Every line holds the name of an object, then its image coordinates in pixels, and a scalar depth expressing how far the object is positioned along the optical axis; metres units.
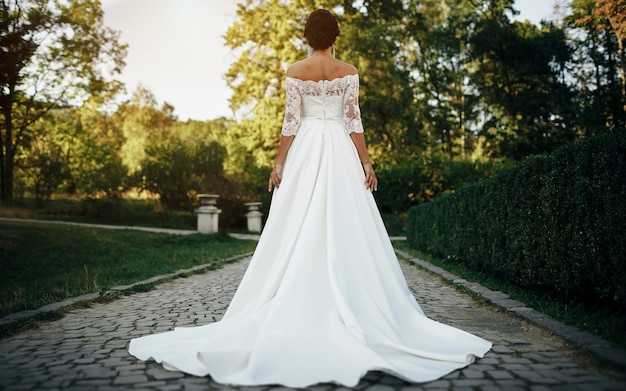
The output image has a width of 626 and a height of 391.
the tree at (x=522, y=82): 25.91
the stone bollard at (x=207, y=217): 17.81
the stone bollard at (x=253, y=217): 21.50
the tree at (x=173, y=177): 21.78
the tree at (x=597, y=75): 23.56
